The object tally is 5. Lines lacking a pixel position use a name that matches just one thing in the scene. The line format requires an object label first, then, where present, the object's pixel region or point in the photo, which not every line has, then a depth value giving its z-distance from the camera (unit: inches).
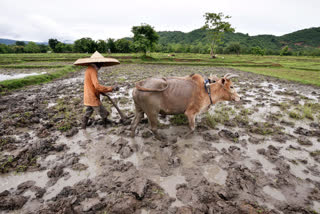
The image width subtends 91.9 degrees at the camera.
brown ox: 140.5
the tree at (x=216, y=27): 1317.7
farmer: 157.2
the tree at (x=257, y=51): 2062.5
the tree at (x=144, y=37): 1026.7
